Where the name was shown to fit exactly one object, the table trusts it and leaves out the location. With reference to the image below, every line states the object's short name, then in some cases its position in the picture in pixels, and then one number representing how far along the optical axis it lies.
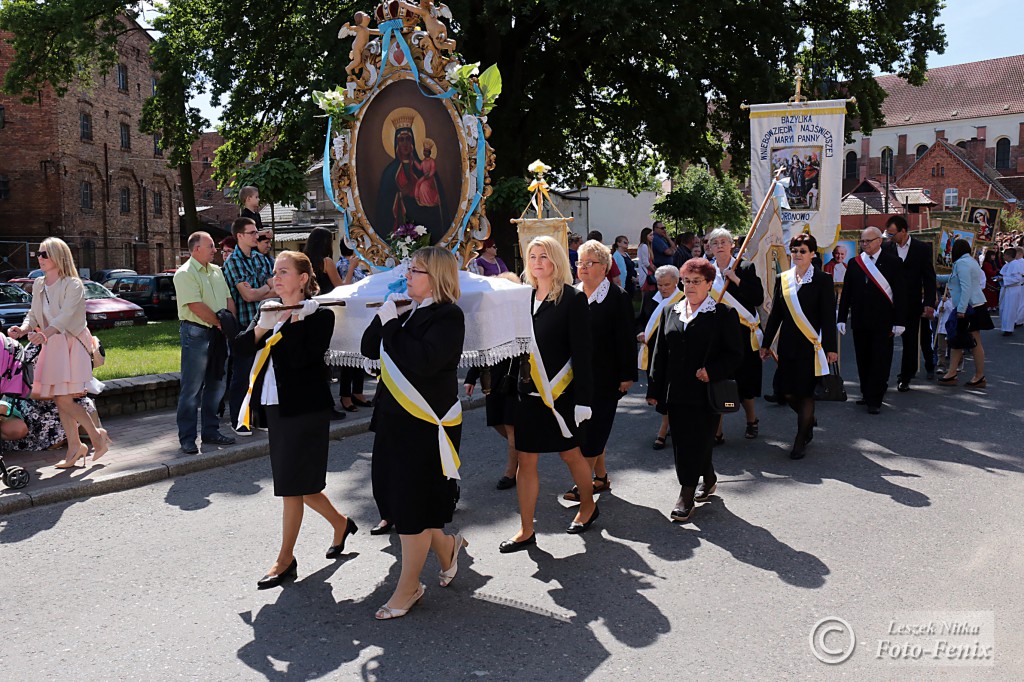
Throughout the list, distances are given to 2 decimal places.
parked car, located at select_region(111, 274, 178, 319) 26.44
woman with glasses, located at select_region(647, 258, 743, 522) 6.30
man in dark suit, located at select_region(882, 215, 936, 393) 11.09
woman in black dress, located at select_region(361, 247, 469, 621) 4.60
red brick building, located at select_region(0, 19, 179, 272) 39.25
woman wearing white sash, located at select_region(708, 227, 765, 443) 7.94
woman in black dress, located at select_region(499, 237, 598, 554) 5.64
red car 22.25
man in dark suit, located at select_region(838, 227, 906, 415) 10.02
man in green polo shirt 7.95
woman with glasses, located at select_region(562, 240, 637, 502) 6.47
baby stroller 7.52
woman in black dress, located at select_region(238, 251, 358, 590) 5.05
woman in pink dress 7.45
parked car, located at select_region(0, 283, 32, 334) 17.58
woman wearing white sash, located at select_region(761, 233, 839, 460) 8.05
